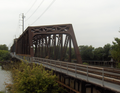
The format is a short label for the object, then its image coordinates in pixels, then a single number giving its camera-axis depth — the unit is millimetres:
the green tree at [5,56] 72262
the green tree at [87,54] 64812
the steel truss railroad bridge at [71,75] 7215
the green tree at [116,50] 32562
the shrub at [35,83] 10586
